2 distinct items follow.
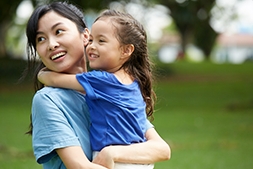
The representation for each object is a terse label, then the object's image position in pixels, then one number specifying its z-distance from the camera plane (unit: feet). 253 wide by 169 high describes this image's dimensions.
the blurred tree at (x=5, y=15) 68.58
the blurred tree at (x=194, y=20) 83.10
